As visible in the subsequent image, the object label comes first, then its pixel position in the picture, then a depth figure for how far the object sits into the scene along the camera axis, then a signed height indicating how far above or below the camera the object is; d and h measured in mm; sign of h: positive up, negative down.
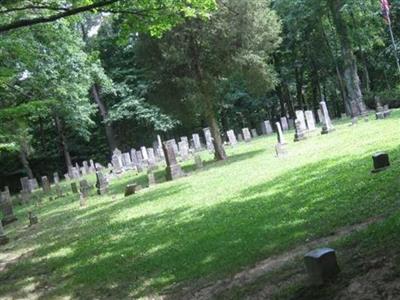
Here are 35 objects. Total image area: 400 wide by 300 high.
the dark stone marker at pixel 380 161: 10672 -1338
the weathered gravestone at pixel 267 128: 40438 -375
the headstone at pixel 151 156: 31438 -304
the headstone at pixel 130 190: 19703 -1264
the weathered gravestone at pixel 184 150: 29202 -373
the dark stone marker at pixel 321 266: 5637 -1679
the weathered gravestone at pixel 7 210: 21031 -976
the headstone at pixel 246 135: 35112 -450
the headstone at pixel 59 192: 26388 -940
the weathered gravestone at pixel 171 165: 21281 -781
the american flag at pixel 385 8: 24266 +4024
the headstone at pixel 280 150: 19003 -1077
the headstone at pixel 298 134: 23141 -811
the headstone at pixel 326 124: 23406 -697
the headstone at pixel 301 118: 24339 -147
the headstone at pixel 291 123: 41025 -443
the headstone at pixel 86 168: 40334 -65
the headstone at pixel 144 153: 33906 -16
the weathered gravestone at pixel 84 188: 22158 -899
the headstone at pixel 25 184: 31659 -166
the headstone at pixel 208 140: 33219 -157
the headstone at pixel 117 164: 31069 -249
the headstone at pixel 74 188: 26475 -917
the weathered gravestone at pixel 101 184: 22344 -881
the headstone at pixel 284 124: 37975 -389
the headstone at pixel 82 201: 20105 -1298
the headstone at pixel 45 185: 31483 -515
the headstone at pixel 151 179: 20672 -1095
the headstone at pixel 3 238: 16031 -1580
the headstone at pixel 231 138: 32406 -389
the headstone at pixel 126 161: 33928 -229
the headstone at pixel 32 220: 18438 -1422
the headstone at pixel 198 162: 22719 -949
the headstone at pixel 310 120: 25047 -355
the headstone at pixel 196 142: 36719 -111
